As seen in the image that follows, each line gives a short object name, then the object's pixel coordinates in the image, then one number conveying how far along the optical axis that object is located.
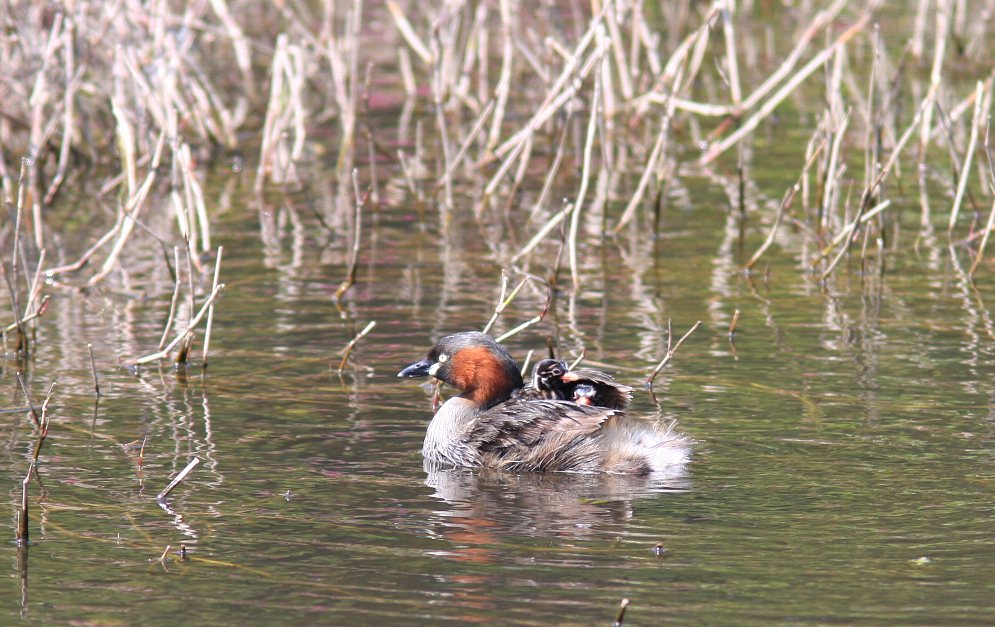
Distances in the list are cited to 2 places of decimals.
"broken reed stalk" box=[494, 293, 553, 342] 15.62
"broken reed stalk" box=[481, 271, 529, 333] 15.58
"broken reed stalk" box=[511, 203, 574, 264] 18.42
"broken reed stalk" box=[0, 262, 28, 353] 15.90
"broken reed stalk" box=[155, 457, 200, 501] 11.70
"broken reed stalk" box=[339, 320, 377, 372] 16.12
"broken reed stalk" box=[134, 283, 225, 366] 15.54
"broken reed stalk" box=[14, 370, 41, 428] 13.75
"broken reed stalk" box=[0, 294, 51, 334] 15.89
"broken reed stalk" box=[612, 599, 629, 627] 9.64
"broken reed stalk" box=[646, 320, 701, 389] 15.37
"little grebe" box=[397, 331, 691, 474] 13.37
